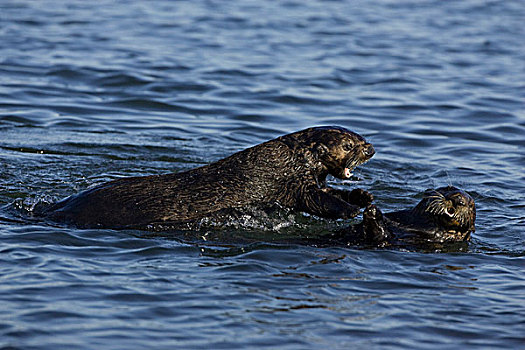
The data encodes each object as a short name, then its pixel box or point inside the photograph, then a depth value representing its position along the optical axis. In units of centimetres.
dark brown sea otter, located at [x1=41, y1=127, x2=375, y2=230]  1537
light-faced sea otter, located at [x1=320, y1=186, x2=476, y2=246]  1516
